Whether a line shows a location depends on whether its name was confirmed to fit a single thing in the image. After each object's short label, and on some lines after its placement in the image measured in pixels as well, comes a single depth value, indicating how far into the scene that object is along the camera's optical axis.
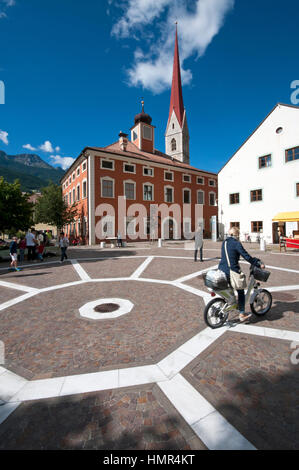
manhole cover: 5.10
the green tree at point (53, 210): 27.38
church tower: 45.09
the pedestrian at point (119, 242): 21.01
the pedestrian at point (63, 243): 12.89
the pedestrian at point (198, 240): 11.80
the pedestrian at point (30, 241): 12.59
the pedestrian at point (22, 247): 13.10
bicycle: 4.04
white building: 20.21
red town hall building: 24.86
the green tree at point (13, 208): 20.70
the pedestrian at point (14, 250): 10.03
